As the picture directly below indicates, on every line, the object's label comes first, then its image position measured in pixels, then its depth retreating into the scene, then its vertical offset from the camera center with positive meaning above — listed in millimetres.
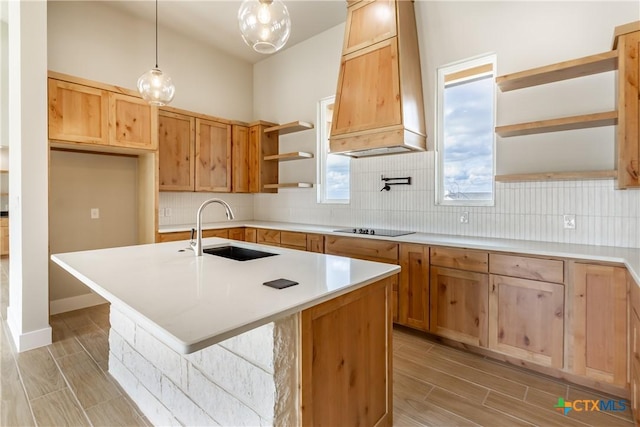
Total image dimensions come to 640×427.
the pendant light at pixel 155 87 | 2451 +941
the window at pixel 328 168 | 4225 +549
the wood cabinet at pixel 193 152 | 3918 +751
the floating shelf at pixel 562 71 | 2195 +1024
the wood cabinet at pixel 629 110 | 1984 +619
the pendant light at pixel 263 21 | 1655 +982
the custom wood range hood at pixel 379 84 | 3021 +1237
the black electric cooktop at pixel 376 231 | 3203 -236
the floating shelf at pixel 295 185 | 4359 +335
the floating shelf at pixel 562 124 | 2195 +632
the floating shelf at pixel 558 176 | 2210 +247
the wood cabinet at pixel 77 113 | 2951 +923
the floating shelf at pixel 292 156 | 4328 +732
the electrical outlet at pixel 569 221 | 2543 -91
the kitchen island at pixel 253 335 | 1097 -499
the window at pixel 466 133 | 3059 +755
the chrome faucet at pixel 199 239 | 1988 -188
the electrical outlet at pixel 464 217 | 3113 -78
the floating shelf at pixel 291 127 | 4298 +1132
